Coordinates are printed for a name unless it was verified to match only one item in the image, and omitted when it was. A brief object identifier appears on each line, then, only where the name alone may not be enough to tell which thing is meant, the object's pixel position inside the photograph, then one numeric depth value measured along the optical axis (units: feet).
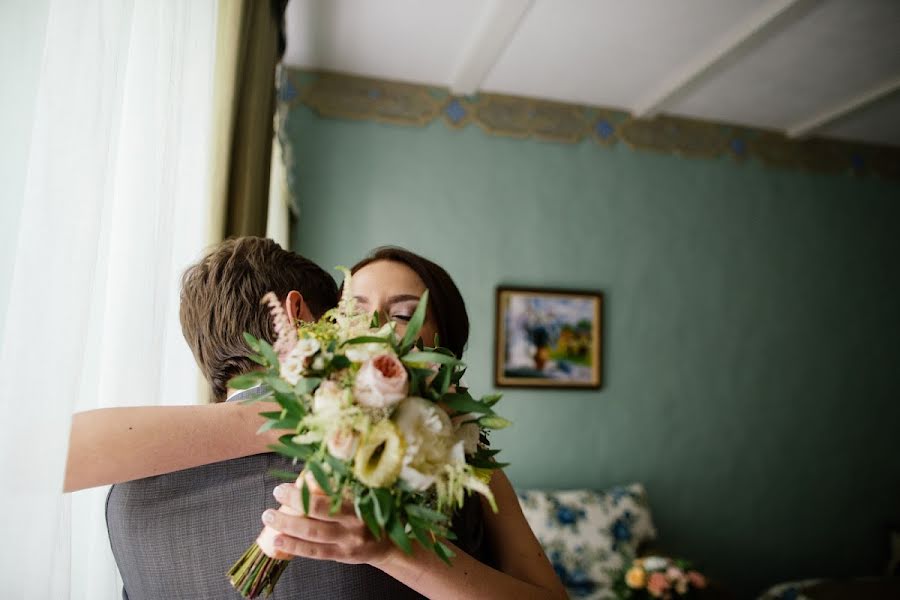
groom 3.01
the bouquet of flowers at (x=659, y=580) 9.24
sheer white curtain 2.38
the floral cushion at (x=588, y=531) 10.94
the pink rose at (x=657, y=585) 9.18
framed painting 12.74
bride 2.60
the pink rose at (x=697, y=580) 9.30
